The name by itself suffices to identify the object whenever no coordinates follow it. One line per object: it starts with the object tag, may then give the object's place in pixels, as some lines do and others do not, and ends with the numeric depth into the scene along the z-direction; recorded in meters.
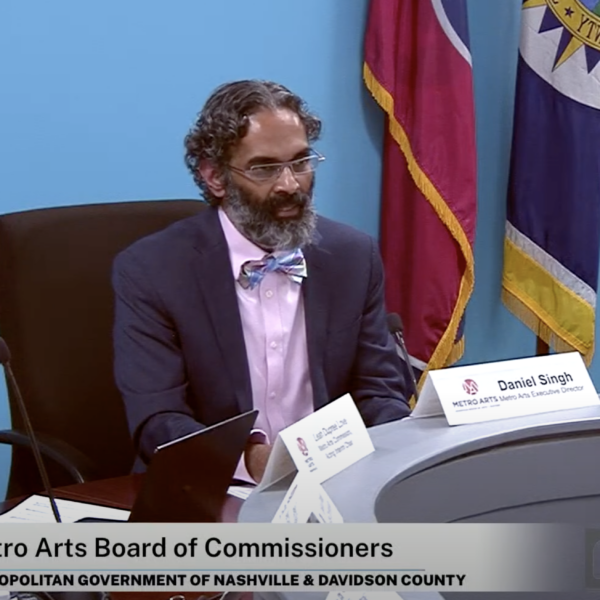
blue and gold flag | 4.68
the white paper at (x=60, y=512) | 3.34
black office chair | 3.83
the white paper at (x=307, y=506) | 2.88
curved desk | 3.23
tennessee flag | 4.62
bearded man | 3.78
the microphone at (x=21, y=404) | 3.11
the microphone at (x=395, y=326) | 3.59
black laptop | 3.01
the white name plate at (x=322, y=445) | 3.13
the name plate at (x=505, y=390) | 3.40
